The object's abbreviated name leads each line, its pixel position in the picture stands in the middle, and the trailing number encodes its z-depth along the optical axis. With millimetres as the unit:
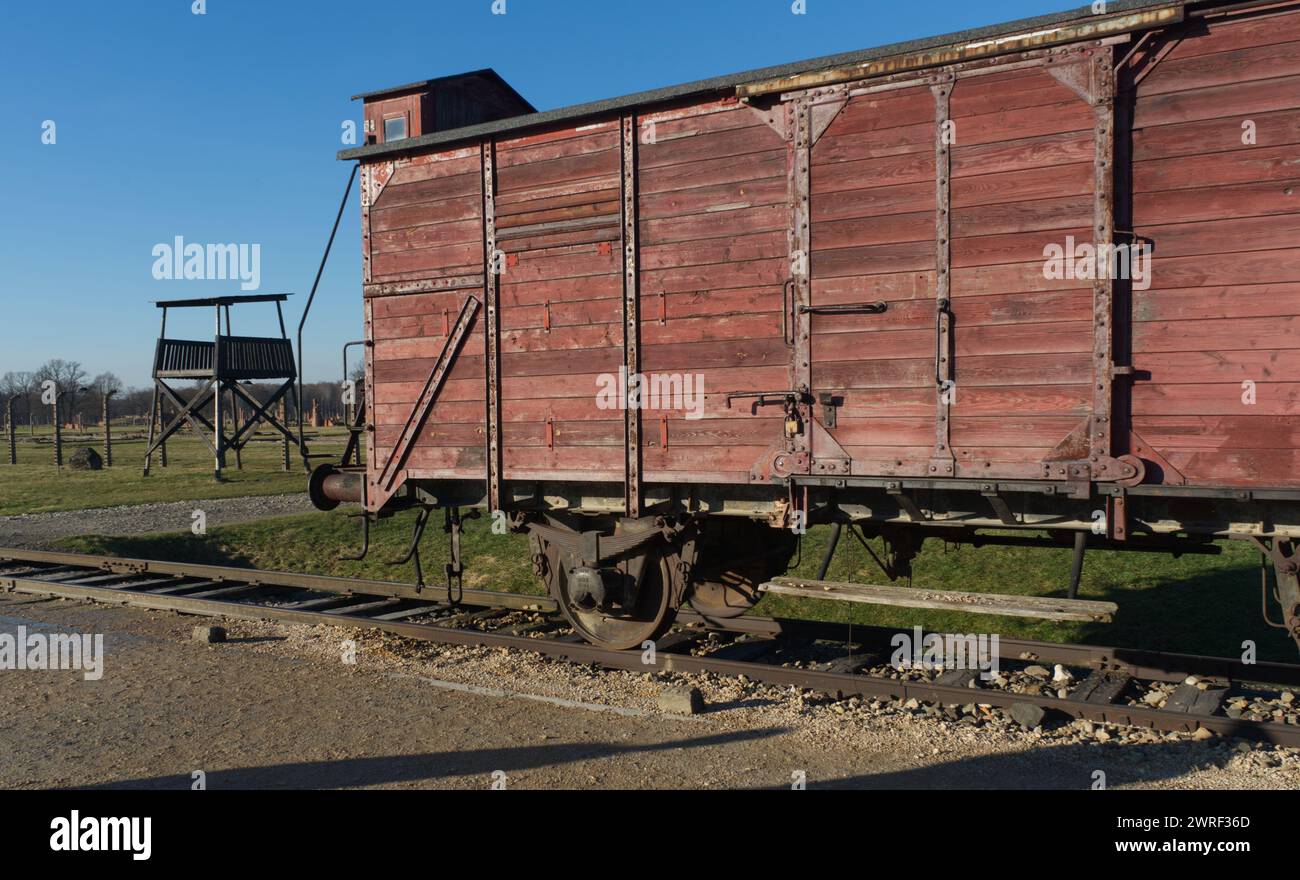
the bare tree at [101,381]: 88562
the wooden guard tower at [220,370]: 26781
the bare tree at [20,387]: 91312
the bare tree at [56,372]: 104725
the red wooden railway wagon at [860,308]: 5738
